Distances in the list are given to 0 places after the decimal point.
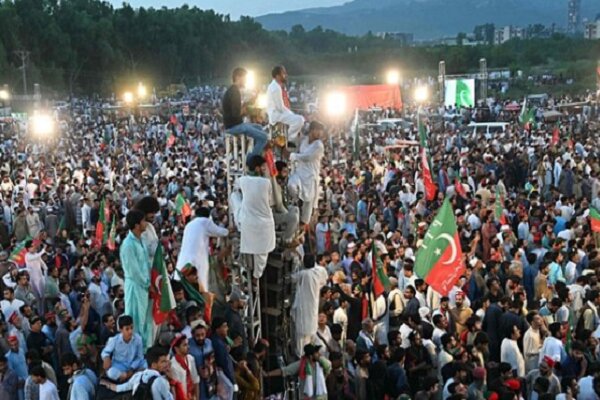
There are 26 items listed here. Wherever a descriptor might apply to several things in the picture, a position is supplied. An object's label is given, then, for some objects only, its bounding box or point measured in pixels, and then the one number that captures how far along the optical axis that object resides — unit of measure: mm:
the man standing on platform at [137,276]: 6590
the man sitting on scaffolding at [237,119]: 7758
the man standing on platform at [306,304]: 8055
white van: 27619
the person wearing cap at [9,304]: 9273
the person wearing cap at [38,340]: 8281
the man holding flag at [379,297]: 9184
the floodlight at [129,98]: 39212
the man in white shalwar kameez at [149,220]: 6672
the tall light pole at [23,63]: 45562
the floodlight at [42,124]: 22391
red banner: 29188
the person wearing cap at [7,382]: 7566
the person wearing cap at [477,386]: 7633
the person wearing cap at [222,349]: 6781
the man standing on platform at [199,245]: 7512
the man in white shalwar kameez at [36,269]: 10555
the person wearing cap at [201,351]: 6641
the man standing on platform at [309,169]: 8570
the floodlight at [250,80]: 8561
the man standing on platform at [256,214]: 7340
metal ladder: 7688
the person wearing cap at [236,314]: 7430
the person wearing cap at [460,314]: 8914
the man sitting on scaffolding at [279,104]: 8070
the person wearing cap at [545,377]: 7906
